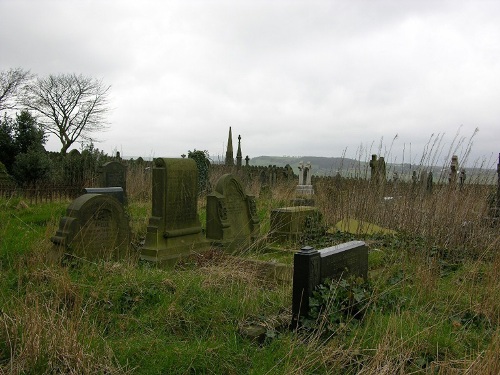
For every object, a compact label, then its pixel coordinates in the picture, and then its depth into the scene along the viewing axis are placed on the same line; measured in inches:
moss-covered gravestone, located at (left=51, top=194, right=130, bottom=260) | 230.7
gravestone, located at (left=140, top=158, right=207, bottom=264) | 287.4
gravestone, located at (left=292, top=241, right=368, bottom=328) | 160.9
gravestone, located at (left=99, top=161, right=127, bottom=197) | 514.3
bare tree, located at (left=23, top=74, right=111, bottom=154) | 1417.3
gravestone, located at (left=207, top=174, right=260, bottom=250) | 327.9
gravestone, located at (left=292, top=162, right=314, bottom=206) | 646.2
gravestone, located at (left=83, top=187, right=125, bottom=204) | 386.8
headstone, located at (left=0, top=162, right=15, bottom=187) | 570.1
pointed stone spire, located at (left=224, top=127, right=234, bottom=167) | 1021.2
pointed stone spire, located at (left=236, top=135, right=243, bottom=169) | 1021.2
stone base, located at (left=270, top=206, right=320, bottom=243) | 361.7
